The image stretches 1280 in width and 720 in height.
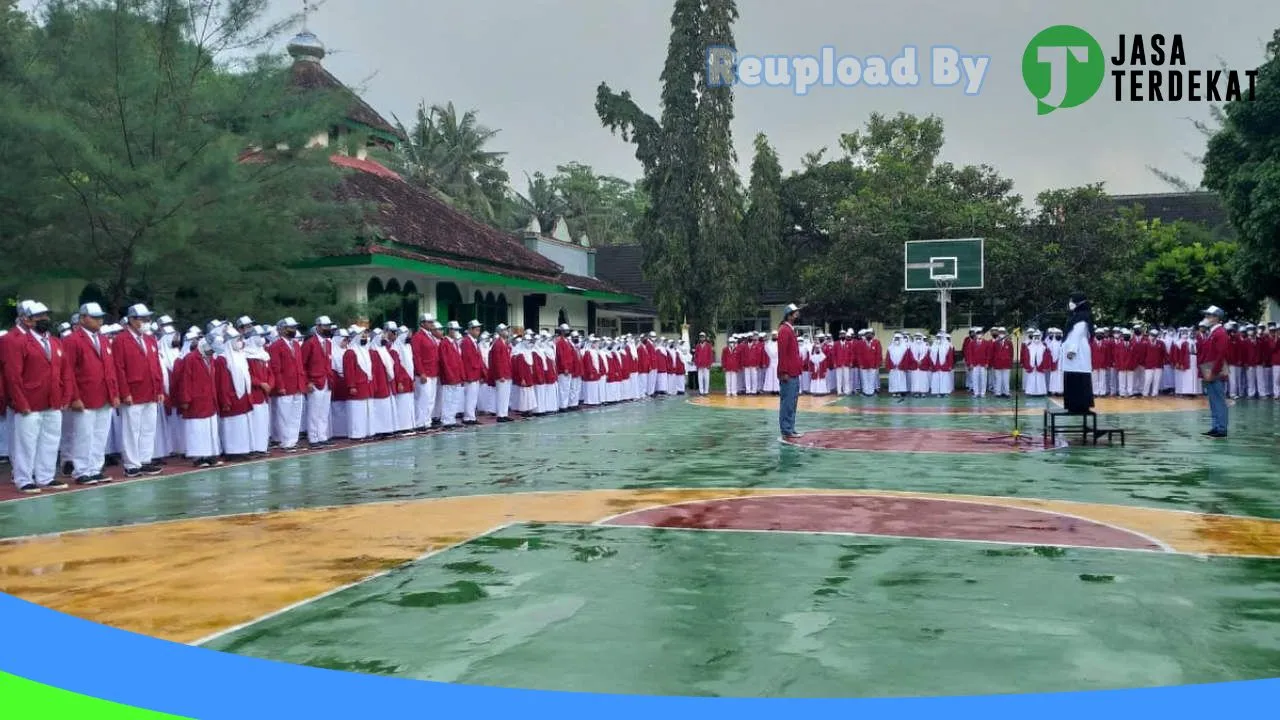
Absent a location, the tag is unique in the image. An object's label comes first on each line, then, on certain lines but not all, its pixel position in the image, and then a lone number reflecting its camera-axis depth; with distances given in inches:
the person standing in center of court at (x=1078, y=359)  579.2
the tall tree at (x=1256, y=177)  922.1
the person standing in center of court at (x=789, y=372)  640.4
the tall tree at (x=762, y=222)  1628.9
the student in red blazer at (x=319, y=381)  652.1
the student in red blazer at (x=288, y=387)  625.9
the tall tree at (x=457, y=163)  1973.4
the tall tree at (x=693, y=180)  1380.4
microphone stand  618.2
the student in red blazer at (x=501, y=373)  839.7
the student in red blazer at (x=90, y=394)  479.5
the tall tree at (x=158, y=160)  673.6
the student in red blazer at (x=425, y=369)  741.9
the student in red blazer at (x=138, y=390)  504.7
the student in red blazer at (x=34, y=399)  459.5
